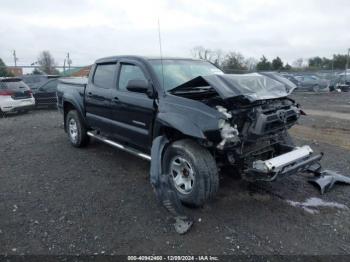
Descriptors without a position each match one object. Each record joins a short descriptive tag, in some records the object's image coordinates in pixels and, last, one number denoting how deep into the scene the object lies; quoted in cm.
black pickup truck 400
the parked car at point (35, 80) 1591
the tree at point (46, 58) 5381
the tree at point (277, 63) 4769
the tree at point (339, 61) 5362
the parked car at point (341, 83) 2580
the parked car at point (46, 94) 1488
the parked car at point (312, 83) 2586
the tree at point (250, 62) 4222
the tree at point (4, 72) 2825
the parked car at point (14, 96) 1333
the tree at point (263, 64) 4234
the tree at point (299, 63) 6346
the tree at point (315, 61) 6237
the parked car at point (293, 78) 2455
